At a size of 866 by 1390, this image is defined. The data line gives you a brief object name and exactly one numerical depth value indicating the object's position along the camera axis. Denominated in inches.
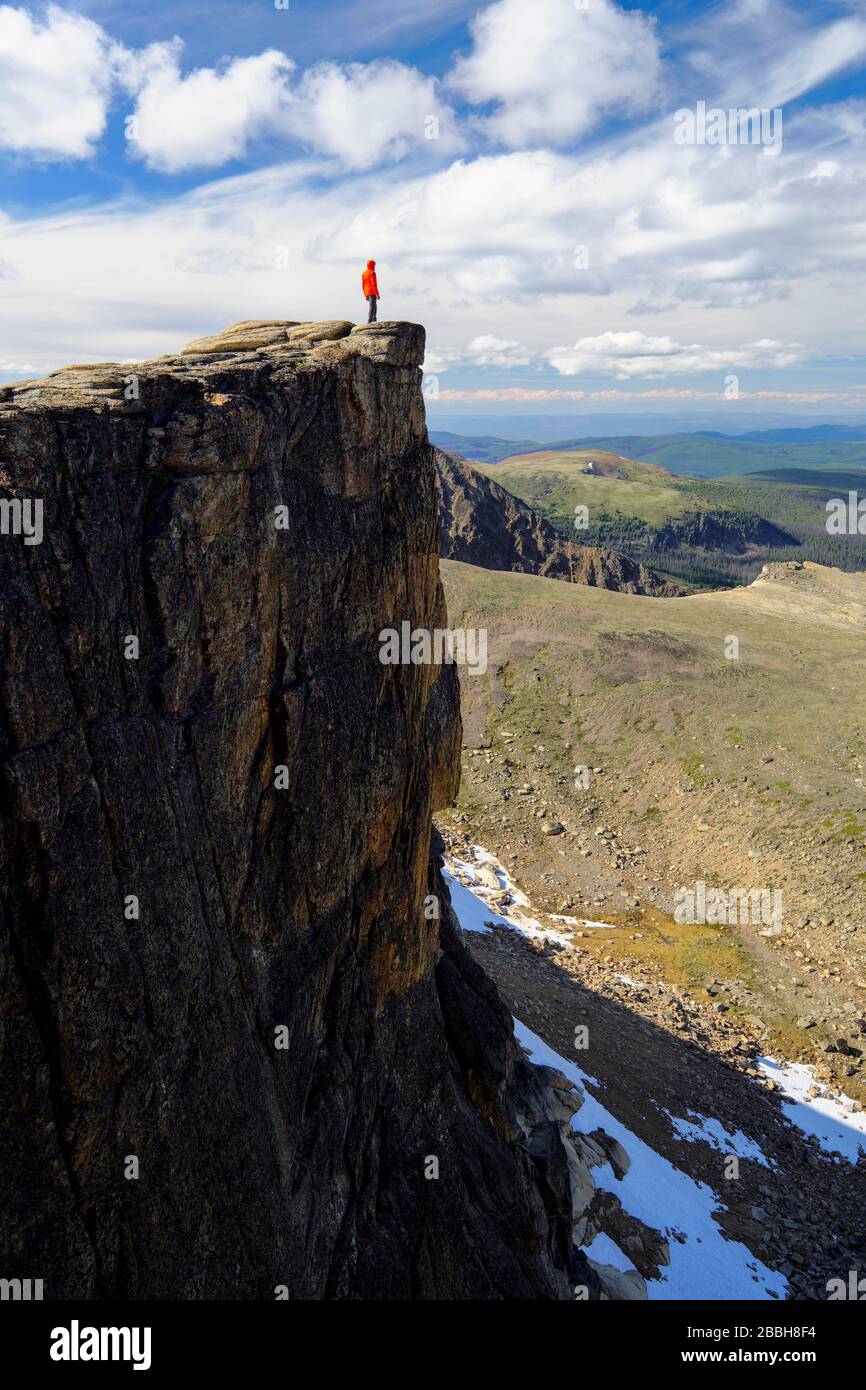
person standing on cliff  926.5
